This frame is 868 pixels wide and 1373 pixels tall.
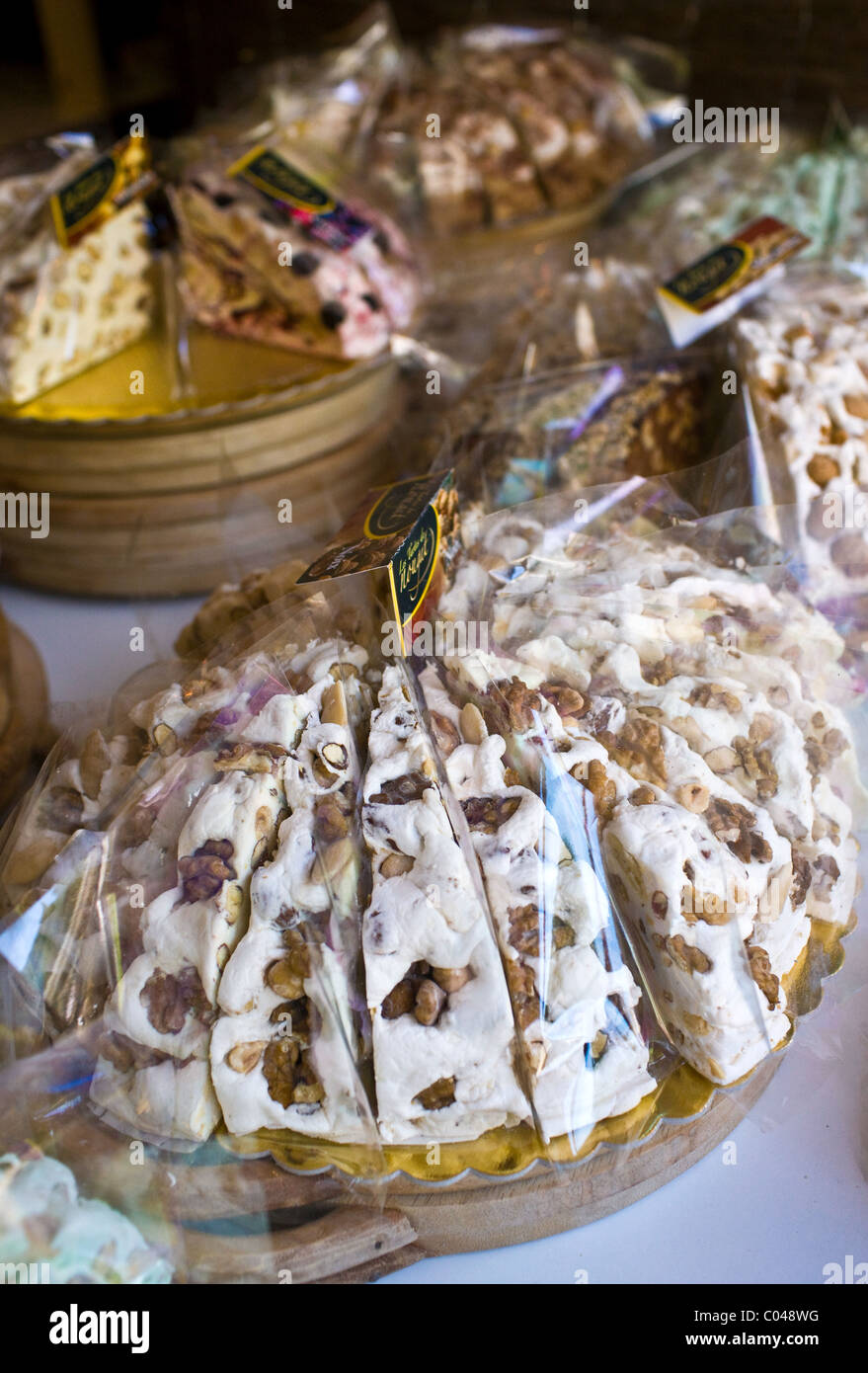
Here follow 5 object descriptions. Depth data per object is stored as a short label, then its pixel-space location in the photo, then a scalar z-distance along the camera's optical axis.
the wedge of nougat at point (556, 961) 0.82
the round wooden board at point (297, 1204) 0.85
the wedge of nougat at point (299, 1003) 0.81
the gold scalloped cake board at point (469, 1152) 0.84
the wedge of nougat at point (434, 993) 0.81
